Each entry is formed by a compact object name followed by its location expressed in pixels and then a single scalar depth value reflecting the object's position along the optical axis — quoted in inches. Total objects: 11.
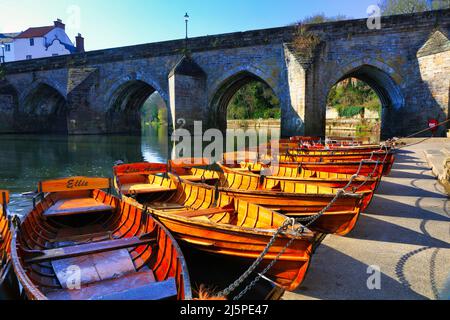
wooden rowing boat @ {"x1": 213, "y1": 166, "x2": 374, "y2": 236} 206.8
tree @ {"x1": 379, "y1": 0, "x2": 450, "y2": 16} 1112.8
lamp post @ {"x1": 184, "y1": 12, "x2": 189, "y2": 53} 963.3
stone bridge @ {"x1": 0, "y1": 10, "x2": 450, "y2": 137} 733.9
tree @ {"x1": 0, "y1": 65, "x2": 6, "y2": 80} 1289.4
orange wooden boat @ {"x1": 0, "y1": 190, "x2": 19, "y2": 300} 142.8
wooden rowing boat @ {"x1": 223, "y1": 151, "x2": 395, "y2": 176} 349.4
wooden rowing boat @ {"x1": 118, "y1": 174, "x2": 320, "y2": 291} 147.1
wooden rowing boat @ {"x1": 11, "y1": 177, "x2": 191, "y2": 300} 129.7
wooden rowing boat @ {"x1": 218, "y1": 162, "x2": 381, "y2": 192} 251.9
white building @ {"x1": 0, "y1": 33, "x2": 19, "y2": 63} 2096.5
